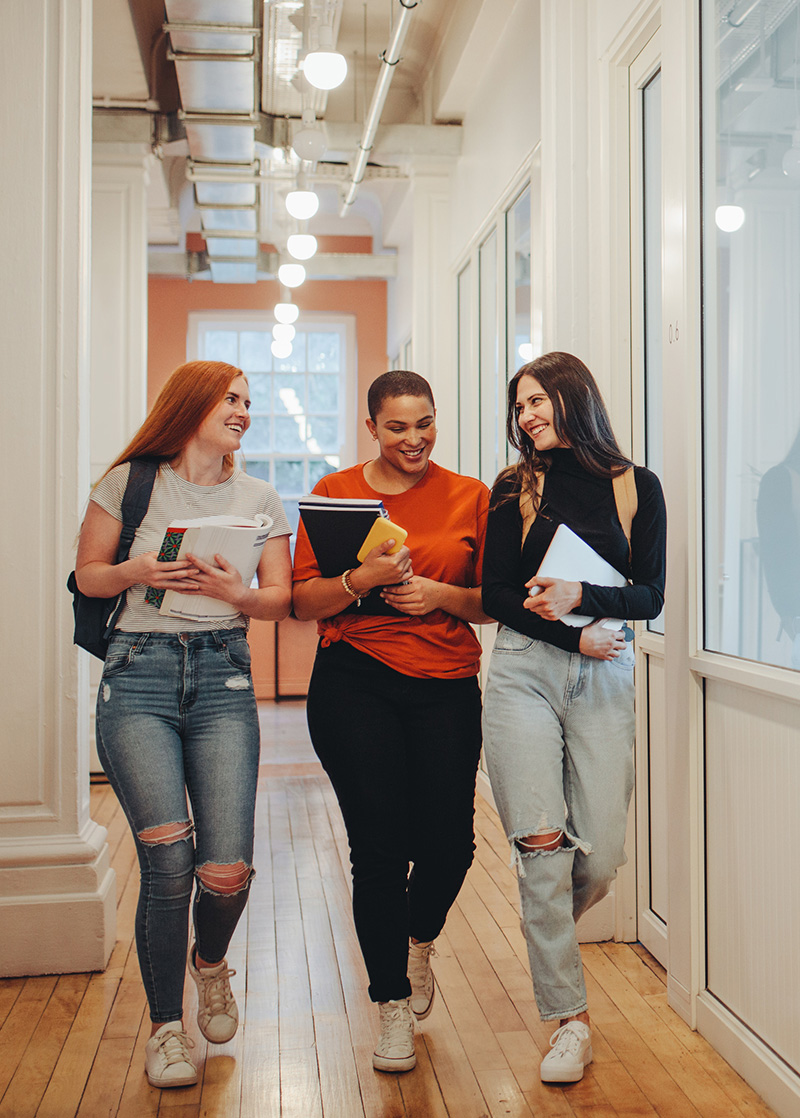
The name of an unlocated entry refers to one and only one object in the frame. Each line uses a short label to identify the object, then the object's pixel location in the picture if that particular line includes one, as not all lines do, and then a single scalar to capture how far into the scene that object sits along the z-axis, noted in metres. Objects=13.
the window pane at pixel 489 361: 4.97
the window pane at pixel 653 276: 2.85
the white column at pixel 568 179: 3.04
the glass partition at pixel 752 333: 1.94
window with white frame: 9.17
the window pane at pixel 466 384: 5.64
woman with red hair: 2.03
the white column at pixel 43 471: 2.79
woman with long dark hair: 2.01
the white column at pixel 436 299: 6.03
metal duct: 4.28
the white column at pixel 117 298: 5.46
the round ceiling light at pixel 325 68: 3.73
